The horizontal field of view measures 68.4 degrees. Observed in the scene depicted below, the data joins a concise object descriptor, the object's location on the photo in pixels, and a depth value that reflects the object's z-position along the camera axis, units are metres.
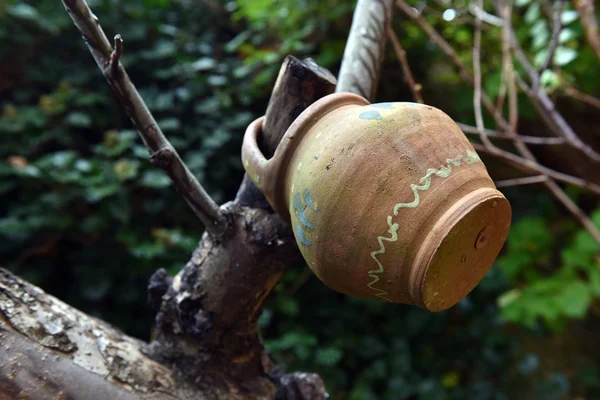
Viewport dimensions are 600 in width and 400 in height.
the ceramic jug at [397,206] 0.43
